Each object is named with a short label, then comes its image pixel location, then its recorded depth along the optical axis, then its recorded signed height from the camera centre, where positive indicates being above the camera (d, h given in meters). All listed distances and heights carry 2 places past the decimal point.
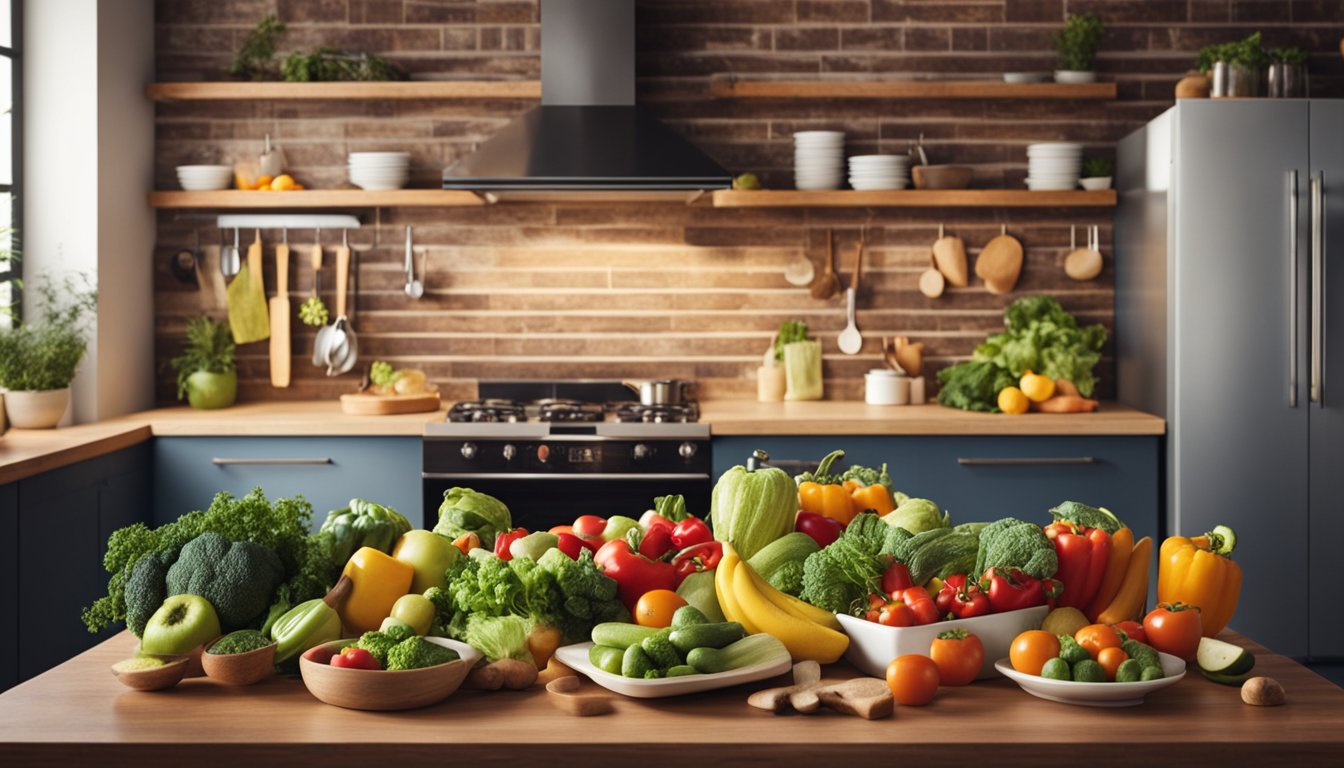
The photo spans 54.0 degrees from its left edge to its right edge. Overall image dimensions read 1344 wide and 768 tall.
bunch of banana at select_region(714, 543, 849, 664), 1.84 -0.36
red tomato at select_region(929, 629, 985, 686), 1.74 -0.39
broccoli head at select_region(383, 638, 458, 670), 1.67 -0.37
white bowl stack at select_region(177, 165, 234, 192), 4.98 +0.71
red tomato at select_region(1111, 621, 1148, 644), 1.79 -0.37
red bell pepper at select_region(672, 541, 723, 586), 2.00 -0.30
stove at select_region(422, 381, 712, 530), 4.39 -0.34
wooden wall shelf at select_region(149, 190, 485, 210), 4.89 +0.61
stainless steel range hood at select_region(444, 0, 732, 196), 4.47 +0.80
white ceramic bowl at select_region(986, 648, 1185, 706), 1.64 -0.42
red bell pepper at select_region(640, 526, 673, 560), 2.04 -0.28
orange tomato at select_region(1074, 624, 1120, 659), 1.70 -0.36
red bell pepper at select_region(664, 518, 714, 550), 2.08 -0.27
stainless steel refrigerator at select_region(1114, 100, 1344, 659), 4.32 +0.03
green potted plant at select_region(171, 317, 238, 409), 4.93 -0.01
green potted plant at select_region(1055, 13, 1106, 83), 4.95 +1.18
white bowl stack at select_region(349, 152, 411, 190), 4.93 +0.73
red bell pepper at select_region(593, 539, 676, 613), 1.94 -0.31
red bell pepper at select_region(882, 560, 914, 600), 1.89 -0.32
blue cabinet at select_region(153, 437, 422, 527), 4.47 -0.36
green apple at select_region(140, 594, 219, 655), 1.78 -0.36
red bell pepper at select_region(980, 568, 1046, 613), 1.83 -0.32
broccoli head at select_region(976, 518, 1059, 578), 1.86 -0.27
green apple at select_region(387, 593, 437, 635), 1.86 -0.35
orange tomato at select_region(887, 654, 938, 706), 1.67 -0.41
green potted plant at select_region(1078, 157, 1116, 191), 4.95 +0.70
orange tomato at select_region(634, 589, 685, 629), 1.86 -0.35
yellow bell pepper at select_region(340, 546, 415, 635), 1.92 -0.33
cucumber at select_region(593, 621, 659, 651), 1.78 -0.37
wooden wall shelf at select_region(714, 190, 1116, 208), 4.88 +0.60
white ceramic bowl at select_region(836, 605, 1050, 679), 1.78 -0.38
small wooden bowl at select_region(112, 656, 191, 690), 1.73 -0.41
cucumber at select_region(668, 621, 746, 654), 1.73 -0.36
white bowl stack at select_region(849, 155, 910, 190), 4.89 +0.70
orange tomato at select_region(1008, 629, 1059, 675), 1.70 -0.38
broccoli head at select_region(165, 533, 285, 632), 1.83 -0.30
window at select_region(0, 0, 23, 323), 4.52 +0.76
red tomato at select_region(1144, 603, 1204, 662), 1.78 -0.37
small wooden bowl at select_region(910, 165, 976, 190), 4.91 +0.68
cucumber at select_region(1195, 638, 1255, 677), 1.75 -0.40
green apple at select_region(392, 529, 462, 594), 1.99 -0.29
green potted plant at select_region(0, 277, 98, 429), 4.29 +0.00
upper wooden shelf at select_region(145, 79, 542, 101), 4.91 +1.02
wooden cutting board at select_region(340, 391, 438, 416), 4.65 -0.14
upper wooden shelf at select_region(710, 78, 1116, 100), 4.93 +1.01
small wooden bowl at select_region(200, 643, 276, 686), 1.74 -0.40
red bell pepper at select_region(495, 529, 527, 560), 2.05 -0.28
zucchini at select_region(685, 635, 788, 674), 1.70 -0.39
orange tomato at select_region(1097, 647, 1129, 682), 1.67 -0.38
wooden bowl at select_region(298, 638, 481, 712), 1.64 -0.40
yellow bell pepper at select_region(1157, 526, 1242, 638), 1.92 -0.32
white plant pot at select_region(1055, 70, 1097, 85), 4.95 +1.06
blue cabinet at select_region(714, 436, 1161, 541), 4.44 -0.36
